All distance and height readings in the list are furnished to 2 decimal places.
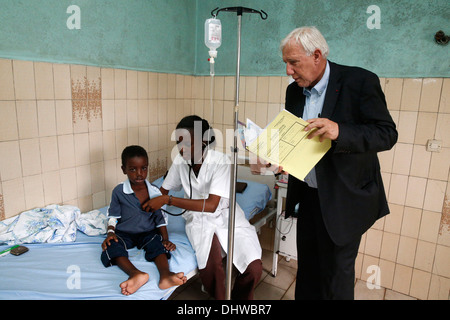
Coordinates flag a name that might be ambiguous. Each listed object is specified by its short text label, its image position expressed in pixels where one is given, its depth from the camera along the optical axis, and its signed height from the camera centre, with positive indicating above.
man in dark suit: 1.13 -0.15
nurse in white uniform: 1.65 -0.67
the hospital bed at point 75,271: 1.25 -0.80
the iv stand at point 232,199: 1.00 -0.32
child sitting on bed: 1.58 -0.67
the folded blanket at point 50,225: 1.62 -0.73
